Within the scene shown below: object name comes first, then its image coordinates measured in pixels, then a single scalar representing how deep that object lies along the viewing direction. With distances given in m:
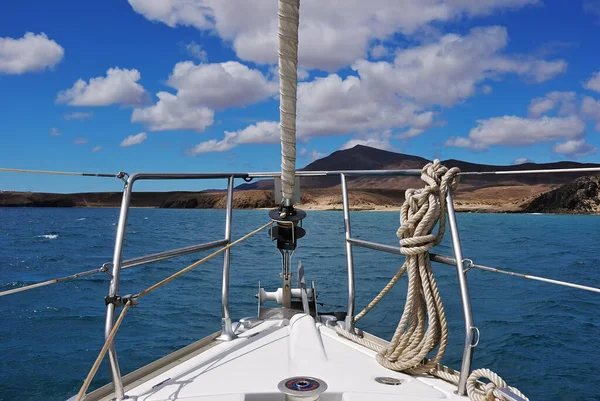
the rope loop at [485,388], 1.64
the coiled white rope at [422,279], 1.99
